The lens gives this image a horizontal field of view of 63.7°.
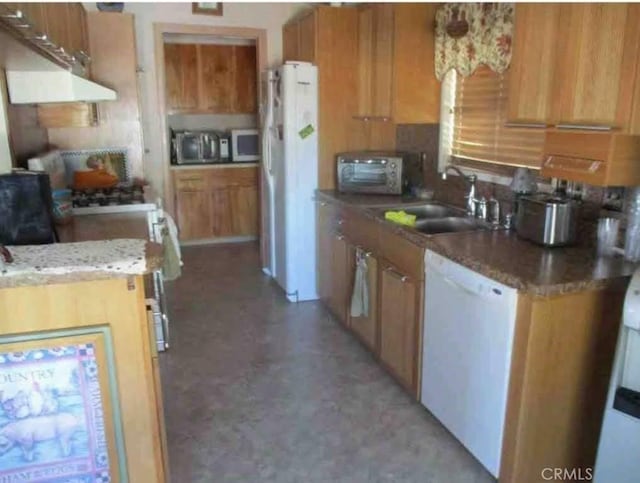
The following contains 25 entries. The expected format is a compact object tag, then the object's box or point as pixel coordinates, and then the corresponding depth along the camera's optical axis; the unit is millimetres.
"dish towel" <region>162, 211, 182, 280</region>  3176
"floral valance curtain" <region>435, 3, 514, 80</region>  2688
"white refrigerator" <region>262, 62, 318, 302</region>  3715
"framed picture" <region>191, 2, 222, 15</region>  4570
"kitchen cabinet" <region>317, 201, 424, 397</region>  2547
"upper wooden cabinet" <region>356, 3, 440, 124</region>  3301
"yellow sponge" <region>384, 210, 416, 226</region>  2758
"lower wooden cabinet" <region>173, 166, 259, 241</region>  5609
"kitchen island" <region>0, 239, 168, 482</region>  1394
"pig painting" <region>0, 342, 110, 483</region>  1441
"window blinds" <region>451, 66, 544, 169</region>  2703
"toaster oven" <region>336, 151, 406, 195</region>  3555
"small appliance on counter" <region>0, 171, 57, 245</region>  1835
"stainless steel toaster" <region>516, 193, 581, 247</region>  2143
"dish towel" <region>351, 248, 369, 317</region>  3037
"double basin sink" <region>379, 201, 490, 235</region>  2850
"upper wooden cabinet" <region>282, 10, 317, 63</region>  3728
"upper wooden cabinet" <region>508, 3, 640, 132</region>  1714
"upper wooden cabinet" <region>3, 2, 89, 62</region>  1617
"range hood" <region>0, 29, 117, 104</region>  2576
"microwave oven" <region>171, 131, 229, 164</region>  5621
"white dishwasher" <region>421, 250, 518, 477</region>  1909
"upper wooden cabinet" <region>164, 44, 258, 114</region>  5742
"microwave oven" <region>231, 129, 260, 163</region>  5762
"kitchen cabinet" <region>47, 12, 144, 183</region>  4043
